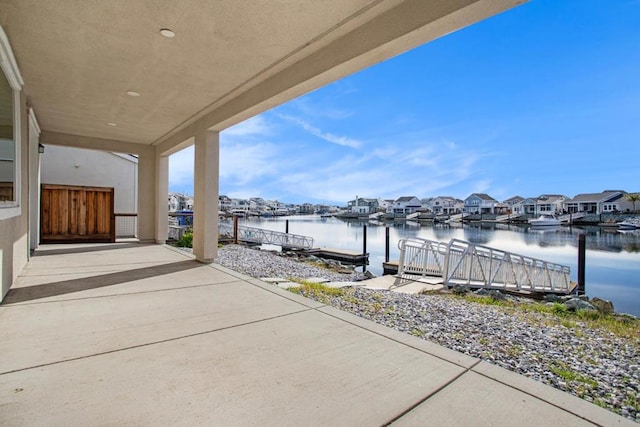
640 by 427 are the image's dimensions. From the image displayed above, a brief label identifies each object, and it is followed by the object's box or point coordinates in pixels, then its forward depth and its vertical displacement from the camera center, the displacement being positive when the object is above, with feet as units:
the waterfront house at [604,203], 155.02 +6.65
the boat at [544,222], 147.60 -3.19
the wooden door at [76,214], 30.09 -0.24
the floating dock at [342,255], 51.47 -7.03
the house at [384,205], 247.87 +7.59
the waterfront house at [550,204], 176.05 +6.54
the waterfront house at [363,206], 255.29 +6.61
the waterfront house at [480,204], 202.39 +7.08
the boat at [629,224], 118.11 -3.26
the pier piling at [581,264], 32.81 -5.34
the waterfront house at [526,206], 186.91 +5.51
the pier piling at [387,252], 49.57 -6.07
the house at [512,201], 197.24 +8.92
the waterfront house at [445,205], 220.23 +6.87
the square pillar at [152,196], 31.63 +1.69
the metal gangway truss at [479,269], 26.32 -5.07
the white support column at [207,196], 21.59 +1.20
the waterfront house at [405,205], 228.84 +6.82
